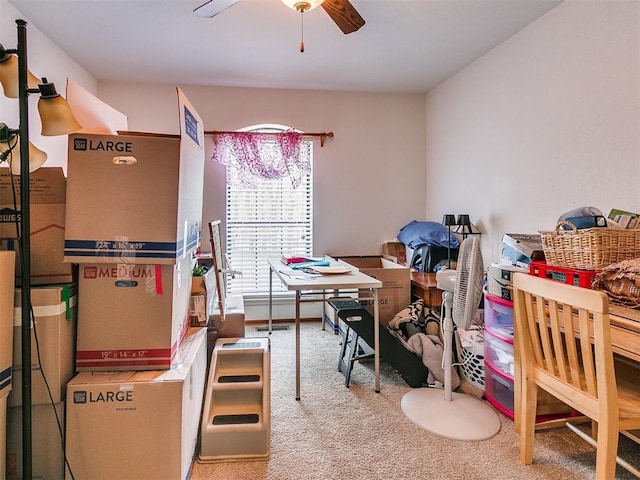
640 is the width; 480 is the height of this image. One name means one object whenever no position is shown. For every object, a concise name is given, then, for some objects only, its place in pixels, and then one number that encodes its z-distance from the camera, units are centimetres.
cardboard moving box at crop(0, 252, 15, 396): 139
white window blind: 426
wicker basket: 173
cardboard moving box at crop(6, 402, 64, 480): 149
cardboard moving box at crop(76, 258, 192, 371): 158
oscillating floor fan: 201
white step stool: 184
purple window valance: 405
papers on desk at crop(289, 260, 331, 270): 317
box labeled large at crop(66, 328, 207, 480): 148
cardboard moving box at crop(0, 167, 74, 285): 157
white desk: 241
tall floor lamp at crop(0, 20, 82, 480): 137
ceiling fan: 203
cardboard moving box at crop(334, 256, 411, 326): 335
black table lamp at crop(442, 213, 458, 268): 359
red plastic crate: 176
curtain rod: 411
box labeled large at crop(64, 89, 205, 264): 154
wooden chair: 138
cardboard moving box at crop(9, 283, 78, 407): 146
